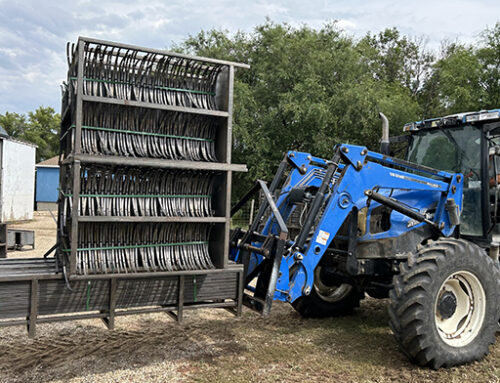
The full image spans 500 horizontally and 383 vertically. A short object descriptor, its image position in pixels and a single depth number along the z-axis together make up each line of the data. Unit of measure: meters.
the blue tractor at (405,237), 4.75
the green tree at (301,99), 19.45
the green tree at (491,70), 23.22
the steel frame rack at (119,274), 3.82
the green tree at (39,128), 52.50
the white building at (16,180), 19.59
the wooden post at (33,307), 3.80
